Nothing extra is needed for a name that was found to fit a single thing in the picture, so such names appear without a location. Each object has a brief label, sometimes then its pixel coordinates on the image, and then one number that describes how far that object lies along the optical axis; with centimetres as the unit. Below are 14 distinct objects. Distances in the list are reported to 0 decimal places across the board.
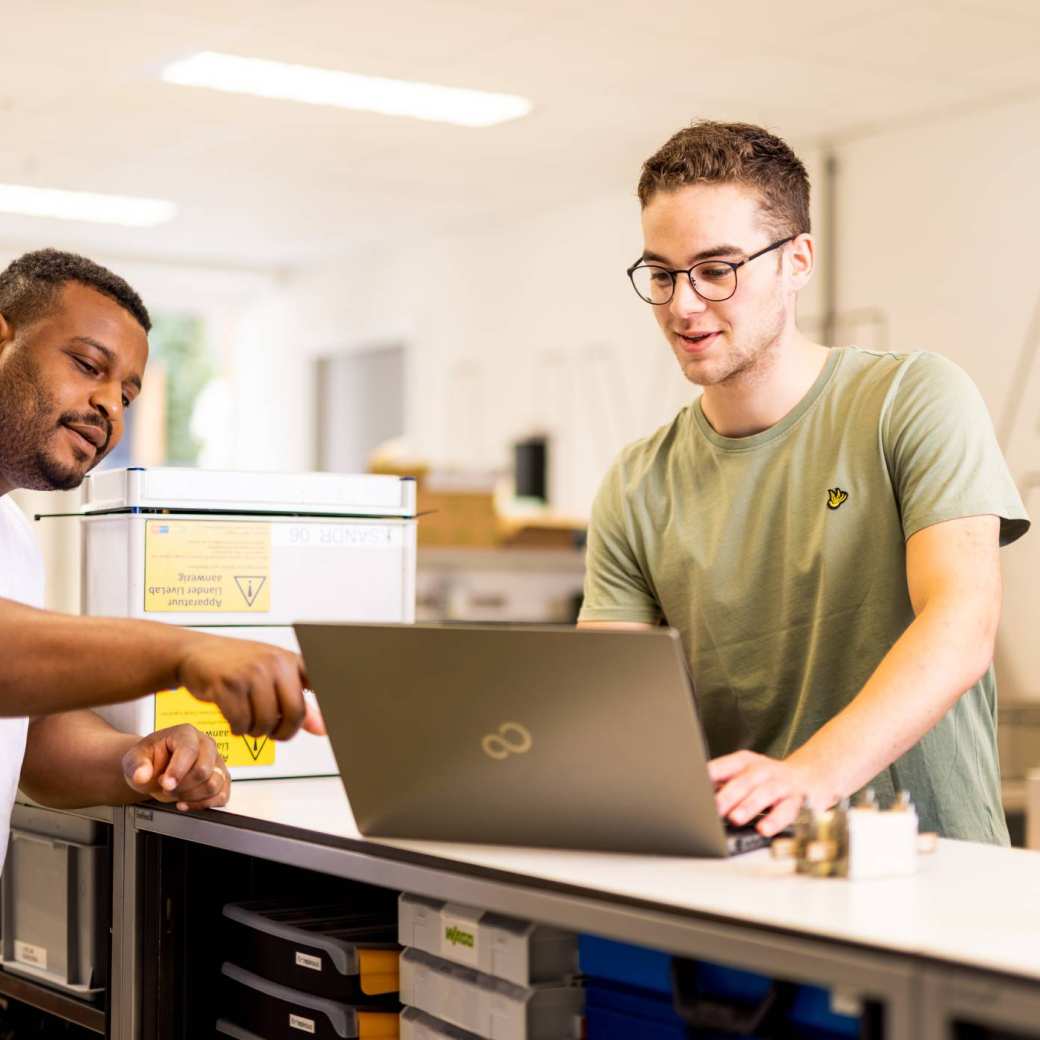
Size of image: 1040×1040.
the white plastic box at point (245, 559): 201
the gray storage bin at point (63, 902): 194
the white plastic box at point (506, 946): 141
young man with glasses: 168
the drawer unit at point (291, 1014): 165
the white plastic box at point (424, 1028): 153
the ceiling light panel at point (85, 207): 712
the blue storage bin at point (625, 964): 133
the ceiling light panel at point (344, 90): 520
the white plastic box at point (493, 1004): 141
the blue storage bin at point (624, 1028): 133
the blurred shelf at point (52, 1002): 190
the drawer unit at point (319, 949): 165
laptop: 124
